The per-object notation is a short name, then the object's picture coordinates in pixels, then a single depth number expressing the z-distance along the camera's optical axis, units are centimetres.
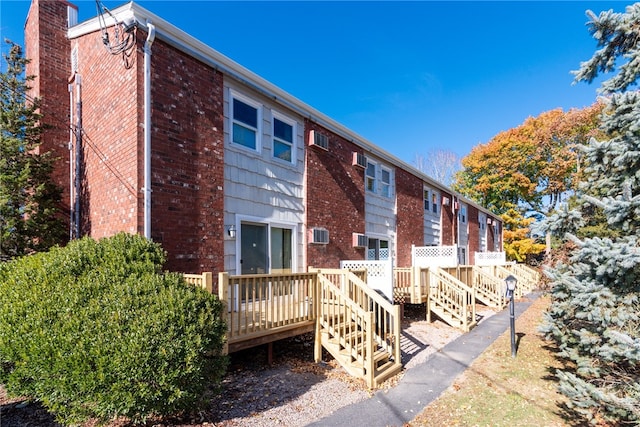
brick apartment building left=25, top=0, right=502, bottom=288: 613
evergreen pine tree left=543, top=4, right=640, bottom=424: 404
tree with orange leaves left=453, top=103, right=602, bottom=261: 2903
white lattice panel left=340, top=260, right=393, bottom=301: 884
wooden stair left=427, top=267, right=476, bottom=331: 1032
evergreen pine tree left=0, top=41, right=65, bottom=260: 700
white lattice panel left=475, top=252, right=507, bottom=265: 2078
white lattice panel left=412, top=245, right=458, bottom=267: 1395
